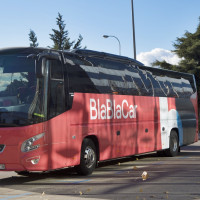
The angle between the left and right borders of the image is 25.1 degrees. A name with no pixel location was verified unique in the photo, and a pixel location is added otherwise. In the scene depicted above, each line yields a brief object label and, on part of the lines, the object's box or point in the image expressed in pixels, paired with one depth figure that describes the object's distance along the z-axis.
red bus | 10.09
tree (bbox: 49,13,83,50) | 56.62
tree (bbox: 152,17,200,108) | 47.44
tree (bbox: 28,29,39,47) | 59.09
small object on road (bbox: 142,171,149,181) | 10.60
